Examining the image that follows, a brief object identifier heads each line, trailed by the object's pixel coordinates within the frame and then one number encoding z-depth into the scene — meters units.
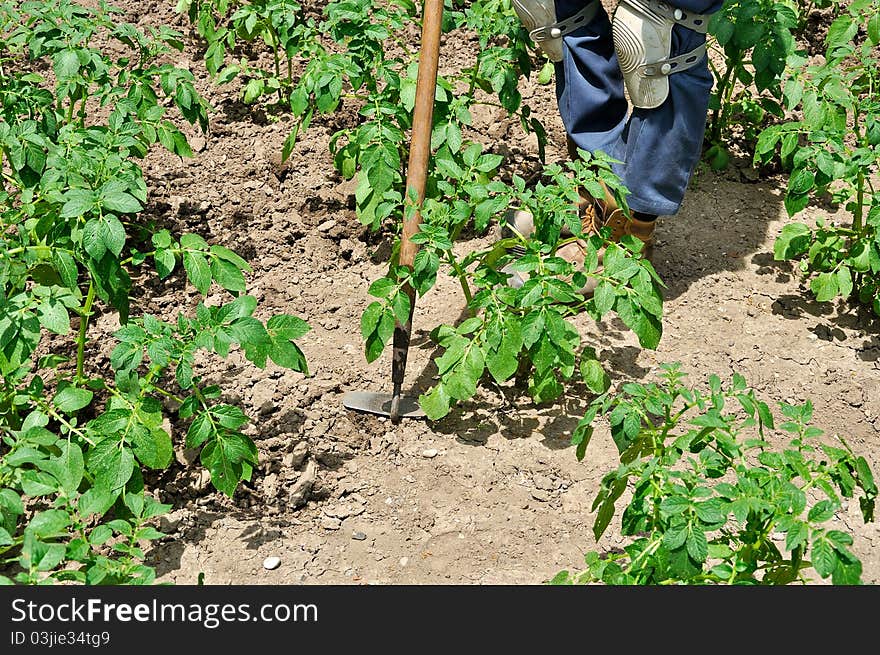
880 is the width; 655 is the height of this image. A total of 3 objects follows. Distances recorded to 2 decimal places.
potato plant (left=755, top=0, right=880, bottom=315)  3.06
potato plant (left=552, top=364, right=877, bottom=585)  1.99
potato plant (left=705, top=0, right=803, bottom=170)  3.34
